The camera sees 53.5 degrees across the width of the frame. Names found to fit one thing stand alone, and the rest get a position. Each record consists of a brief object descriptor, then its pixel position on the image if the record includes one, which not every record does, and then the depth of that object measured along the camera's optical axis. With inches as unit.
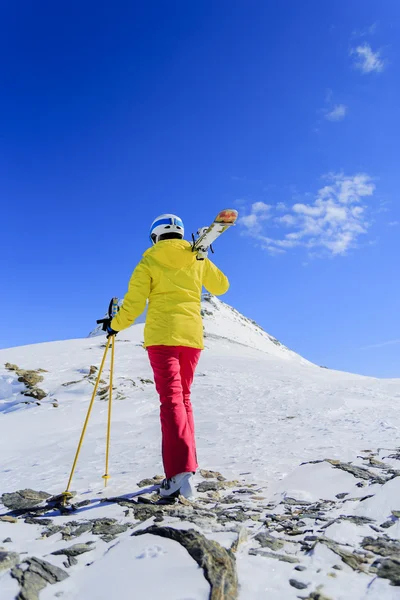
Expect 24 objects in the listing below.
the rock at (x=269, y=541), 108.4
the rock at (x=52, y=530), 129.7
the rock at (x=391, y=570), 85.8
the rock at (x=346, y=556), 94.0
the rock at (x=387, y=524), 116.0
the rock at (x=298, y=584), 86.2
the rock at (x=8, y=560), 101.7
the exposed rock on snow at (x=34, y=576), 90.8
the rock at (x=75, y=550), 111.5
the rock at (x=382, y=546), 99.3
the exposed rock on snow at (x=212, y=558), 85.5
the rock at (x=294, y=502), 146.3
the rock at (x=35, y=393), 490.3
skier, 173.5
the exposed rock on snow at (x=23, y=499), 167.2
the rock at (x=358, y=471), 164.8
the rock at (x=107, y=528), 123.3
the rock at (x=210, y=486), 175.5
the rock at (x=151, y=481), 188.2
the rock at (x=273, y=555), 98.7
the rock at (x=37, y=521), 141.8
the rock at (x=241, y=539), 105.7
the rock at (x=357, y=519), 120.1
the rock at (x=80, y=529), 127.3
